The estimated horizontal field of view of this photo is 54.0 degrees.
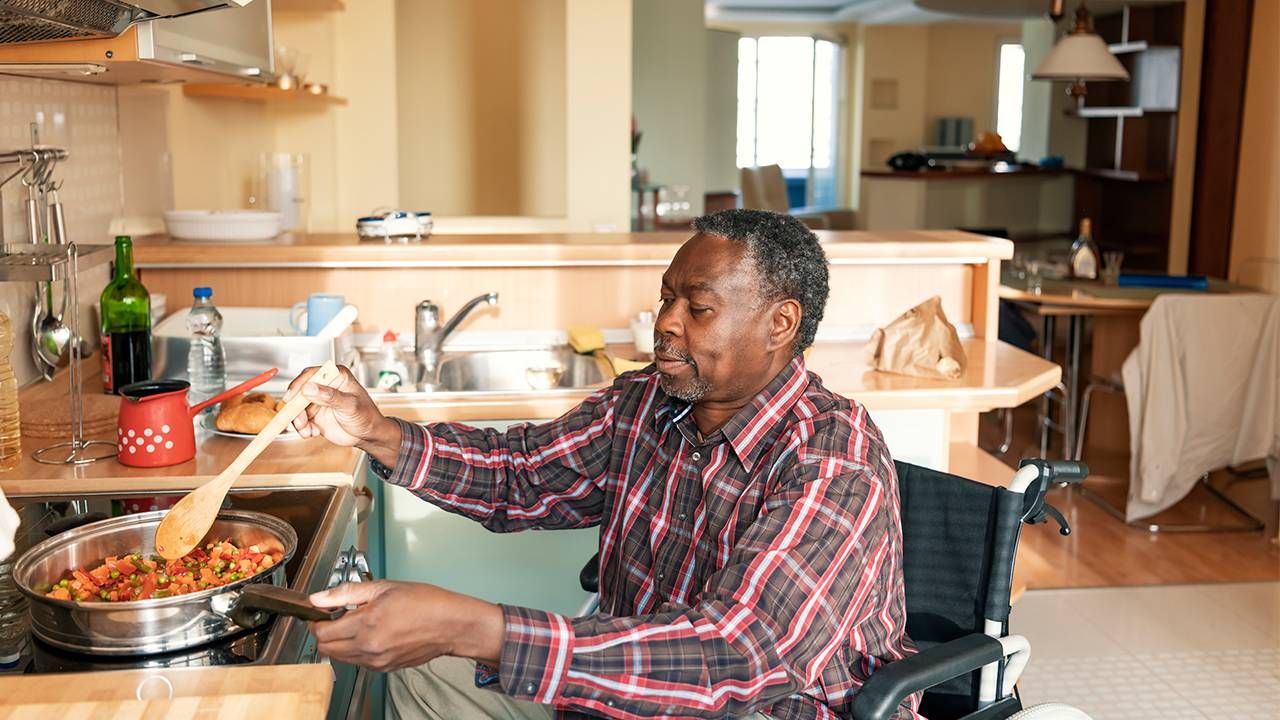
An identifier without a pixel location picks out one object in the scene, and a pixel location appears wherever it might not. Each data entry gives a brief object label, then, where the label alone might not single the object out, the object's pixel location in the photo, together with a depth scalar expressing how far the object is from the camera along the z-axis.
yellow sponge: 3.10
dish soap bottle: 2.99
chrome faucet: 3.01
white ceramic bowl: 3.08
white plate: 2.23
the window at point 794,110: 13.18
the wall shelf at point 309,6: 4.43
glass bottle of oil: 2.03
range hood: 1.62
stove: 1.35
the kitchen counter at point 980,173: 9.35
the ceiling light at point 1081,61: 5.95
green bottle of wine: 2.49
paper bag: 2.83
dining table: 4.87
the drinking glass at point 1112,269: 5.16
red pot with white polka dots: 2.02
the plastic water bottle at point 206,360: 2.55
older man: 1.26
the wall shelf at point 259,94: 3.71
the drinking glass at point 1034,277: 5.05
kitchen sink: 3.08
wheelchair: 1.76
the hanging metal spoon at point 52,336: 2.46
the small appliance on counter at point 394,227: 3.22
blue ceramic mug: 2.74
